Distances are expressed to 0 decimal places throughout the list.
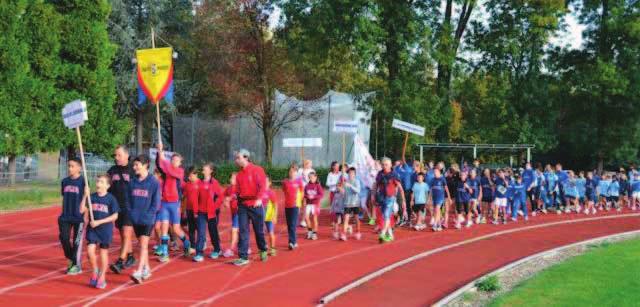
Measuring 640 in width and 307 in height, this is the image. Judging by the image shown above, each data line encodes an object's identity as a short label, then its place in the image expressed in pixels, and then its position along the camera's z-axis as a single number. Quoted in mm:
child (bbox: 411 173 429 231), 16938
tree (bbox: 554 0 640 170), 35844
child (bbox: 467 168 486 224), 18016
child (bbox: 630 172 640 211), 25016
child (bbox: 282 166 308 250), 13414
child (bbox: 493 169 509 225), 19188
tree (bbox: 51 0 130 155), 31172
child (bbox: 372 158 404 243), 14305
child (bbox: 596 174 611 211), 24859
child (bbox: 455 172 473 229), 17797
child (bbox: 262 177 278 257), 12781
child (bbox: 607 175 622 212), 24844
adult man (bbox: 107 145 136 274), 10023
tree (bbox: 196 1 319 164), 37531
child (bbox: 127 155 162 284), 9773
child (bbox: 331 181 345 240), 15195
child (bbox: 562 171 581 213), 23219
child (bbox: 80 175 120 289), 9406
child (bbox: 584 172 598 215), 23869
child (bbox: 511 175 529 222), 20031
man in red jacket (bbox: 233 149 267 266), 11187
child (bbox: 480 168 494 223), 19469
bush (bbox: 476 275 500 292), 9552
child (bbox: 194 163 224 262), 11727
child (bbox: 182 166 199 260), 11898
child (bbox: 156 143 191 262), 11492
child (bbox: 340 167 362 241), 14820
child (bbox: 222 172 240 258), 11727
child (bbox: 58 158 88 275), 10008
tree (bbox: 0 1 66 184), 27953
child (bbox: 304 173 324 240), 14891
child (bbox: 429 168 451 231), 16922
